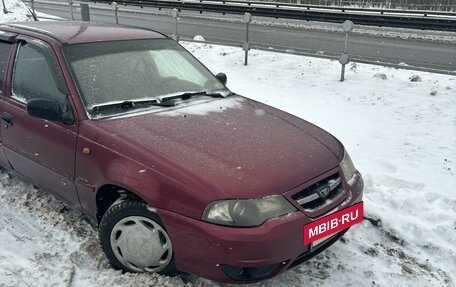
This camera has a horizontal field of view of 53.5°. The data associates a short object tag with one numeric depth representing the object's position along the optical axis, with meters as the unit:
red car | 2.67
